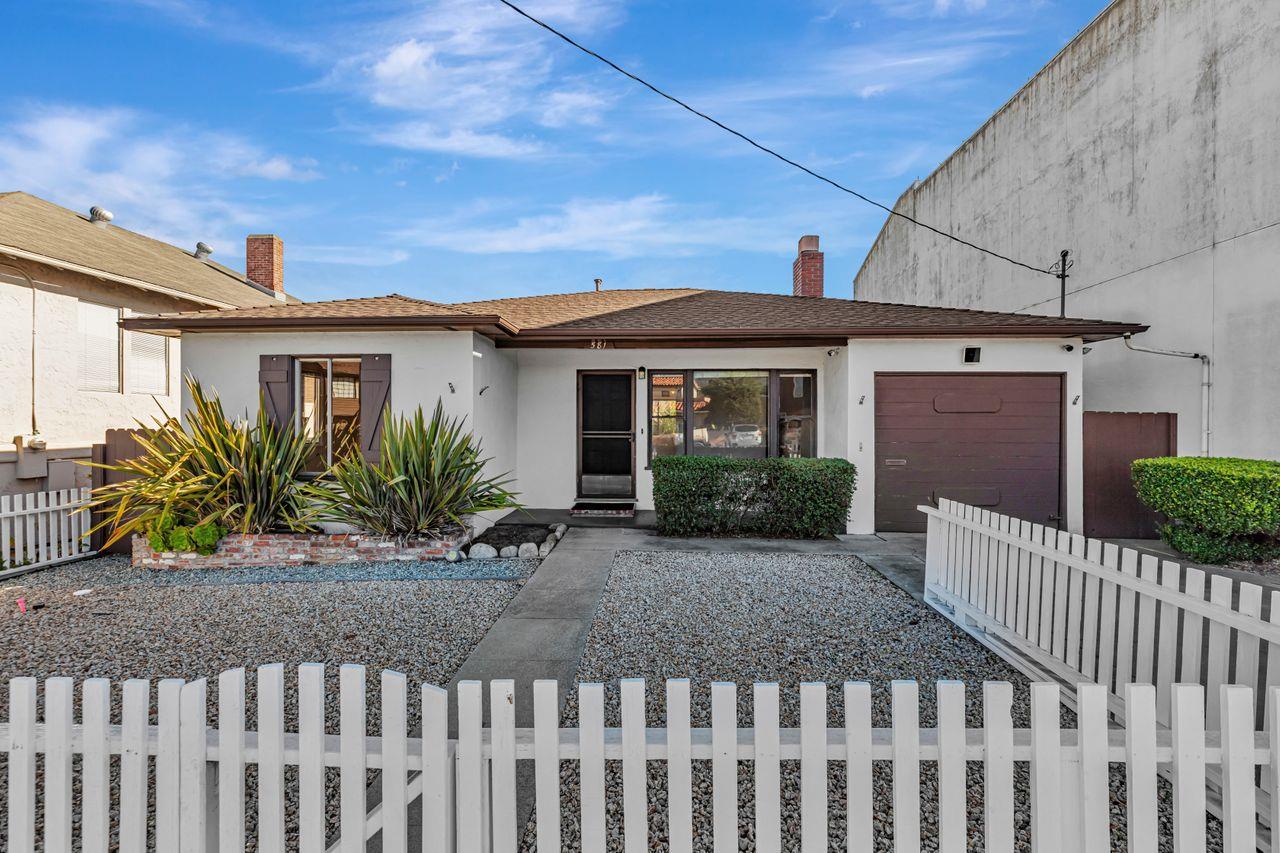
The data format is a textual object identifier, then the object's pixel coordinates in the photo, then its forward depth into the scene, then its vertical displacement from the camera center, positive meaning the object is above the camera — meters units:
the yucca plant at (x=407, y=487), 6.19 -0.72
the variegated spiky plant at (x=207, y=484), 6.05 -0.67
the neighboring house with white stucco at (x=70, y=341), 7.82 +1.21
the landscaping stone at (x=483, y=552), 6.20 -1.41
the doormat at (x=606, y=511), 8.39 -1.32
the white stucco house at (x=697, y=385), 7.07 +0.49
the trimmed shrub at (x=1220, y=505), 5.79 -0.87
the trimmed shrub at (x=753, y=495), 7.04 -0.90
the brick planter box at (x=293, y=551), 6.03 -1.38
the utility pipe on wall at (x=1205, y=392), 7.64 +0.39
